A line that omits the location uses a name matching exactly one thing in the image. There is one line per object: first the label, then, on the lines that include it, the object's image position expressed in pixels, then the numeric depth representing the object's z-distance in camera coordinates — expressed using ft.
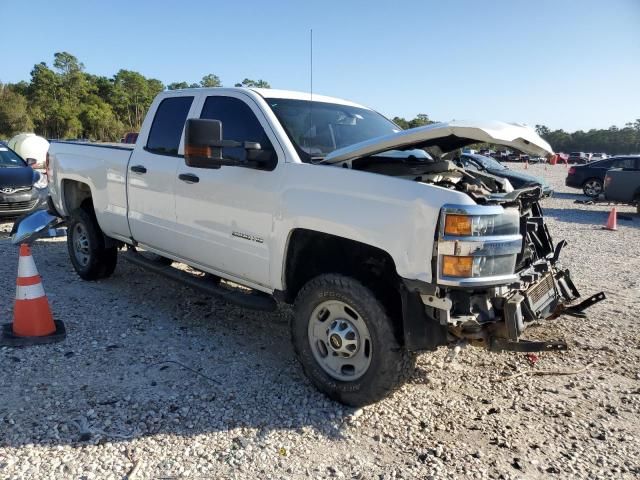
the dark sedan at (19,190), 30.32
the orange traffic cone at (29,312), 14.05
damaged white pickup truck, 9.62
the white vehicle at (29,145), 82.81
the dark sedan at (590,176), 59.72
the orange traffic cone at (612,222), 37.38
